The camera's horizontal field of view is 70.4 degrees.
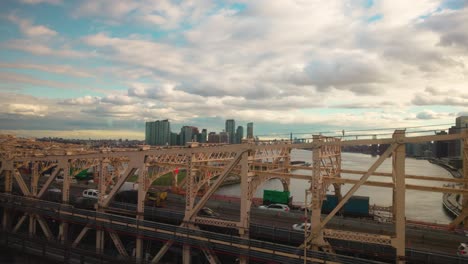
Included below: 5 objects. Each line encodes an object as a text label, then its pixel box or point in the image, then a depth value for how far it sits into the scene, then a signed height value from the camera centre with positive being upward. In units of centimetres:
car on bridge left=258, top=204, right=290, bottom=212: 3236 -666
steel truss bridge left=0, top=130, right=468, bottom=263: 1773 -444
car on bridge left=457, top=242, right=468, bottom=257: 1875 -597
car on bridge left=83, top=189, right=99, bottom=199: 3716 -629
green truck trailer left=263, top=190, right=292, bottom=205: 3954 -673
